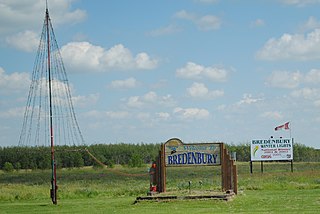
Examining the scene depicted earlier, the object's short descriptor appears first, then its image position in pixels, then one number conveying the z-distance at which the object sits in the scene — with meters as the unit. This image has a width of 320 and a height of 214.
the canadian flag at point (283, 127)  55.64
